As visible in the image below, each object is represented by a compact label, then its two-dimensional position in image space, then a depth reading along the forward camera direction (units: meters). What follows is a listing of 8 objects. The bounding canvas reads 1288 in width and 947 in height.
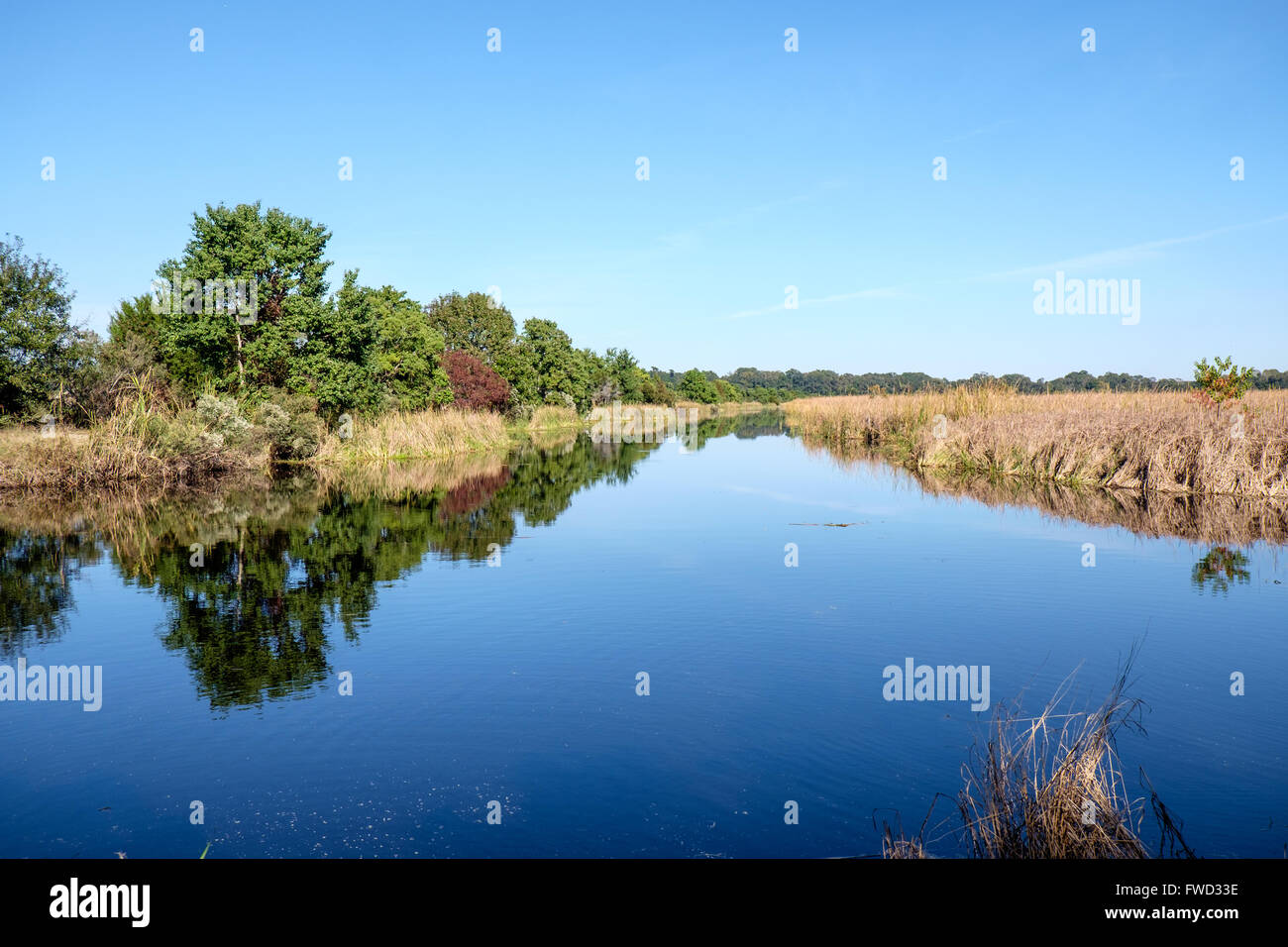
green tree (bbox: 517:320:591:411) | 55.56
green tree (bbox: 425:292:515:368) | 55.91
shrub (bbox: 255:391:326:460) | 28.05
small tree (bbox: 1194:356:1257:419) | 24.94
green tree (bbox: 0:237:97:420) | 27.36
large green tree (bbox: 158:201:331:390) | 28.09
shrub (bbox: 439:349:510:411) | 43.25
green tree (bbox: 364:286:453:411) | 36.97
